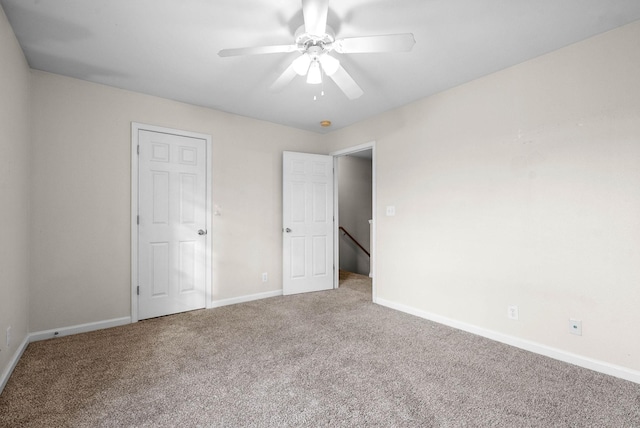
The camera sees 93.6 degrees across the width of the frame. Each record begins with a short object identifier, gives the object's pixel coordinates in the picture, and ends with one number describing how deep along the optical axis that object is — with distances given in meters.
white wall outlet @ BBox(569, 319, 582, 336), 2.24
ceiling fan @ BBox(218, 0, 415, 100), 1.67
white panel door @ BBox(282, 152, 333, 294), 4.22
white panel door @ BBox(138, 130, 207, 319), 3.21
